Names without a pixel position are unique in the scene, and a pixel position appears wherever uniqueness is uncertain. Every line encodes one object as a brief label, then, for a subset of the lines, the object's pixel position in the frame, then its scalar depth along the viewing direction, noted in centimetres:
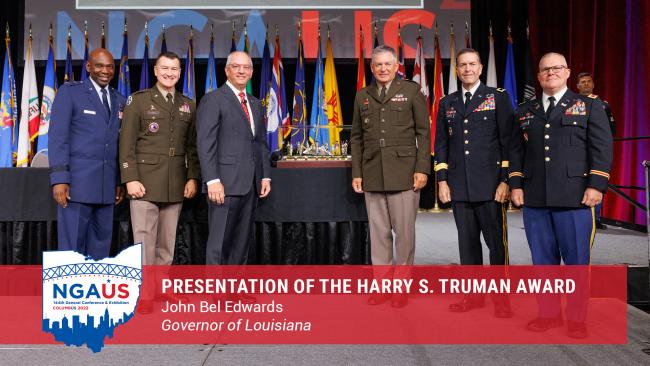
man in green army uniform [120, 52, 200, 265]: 227
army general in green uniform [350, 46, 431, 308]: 238
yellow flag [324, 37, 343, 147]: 698
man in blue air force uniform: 224
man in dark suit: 226
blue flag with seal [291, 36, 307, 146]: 690
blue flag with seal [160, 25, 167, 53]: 714
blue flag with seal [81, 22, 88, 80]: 710
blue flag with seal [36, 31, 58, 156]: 677
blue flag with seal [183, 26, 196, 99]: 705
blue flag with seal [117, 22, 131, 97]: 688
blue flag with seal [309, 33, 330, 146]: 695
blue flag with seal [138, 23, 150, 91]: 701
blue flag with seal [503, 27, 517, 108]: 698
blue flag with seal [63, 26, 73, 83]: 684
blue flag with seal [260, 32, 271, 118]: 701
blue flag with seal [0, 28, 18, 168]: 671
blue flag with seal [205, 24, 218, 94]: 710
